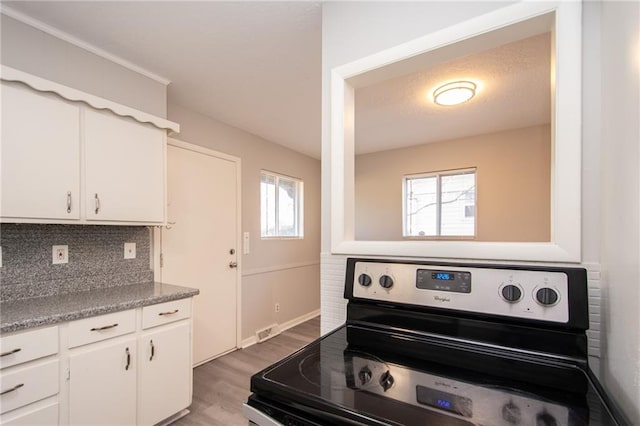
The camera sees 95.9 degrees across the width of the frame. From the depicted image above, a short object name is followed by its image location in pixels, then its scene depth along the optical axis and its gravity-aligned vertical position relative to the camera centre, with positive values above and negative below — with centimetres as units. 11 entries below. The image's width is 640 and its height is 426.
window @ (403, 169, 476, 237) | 354 +12
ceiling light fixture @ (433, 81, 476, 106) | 217 +93
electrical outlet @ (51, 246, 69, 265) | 169 -25
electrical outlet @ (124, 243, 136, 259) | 205 -27
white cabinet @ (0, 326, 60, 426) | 119 -71
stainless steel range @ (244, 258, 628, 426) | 58 -39
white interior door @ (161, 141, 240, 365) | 251 -24
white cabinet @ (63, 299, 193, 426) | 142 -86
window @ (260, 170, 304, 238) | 358 +9
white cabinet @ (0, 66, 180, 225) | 137 +31
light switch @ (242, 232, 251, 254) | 319 -34
